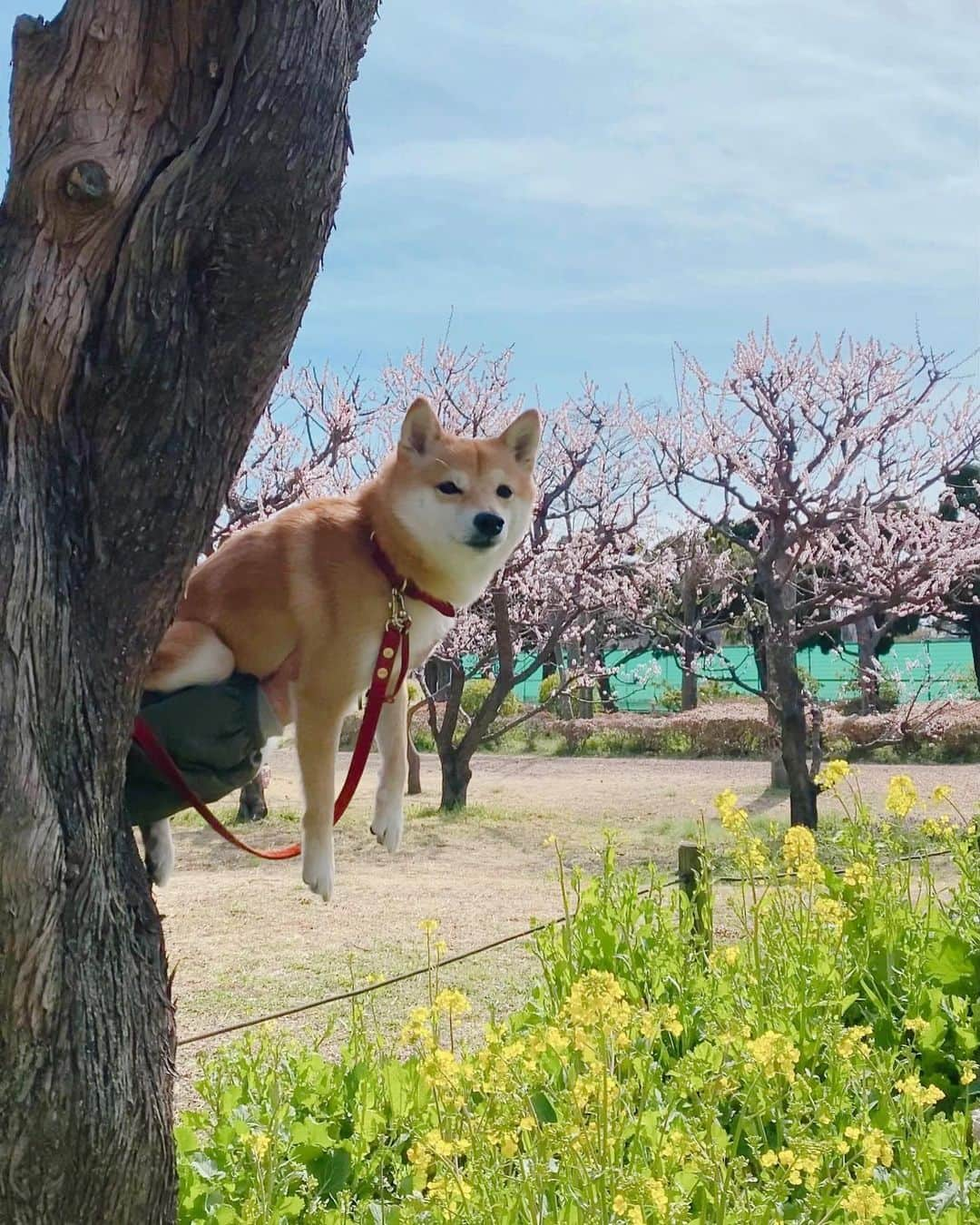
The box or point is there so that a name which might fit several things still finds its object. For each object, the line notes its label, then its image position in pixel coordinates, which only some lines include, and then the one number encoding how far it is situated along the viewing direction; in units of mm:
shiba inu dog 1958
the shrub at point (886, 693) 18375
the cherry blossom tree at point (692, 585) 16609
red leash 1784
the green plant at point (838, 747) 15195
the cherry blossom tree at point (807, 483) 10555
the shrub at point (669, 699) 23891
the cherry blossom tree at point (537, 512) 12594
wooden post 4461
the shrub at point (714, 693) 24344
